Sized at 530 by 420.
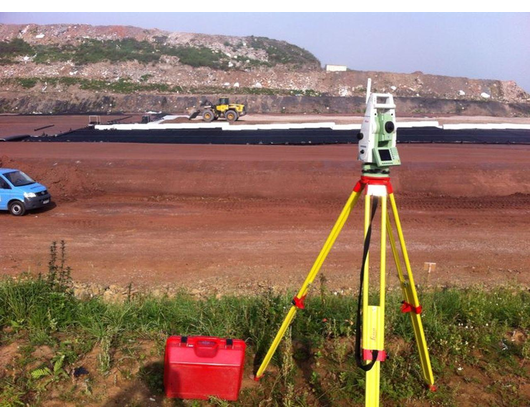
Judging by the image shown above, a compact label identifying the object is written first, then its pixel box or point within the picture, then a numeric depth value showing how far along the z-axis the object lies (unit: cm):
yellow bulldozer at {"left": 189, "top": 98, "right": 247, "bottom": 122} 3656
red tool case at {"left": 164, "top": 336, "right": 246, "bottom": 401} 497
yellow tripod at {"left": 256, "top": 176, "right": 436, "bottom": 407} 438
